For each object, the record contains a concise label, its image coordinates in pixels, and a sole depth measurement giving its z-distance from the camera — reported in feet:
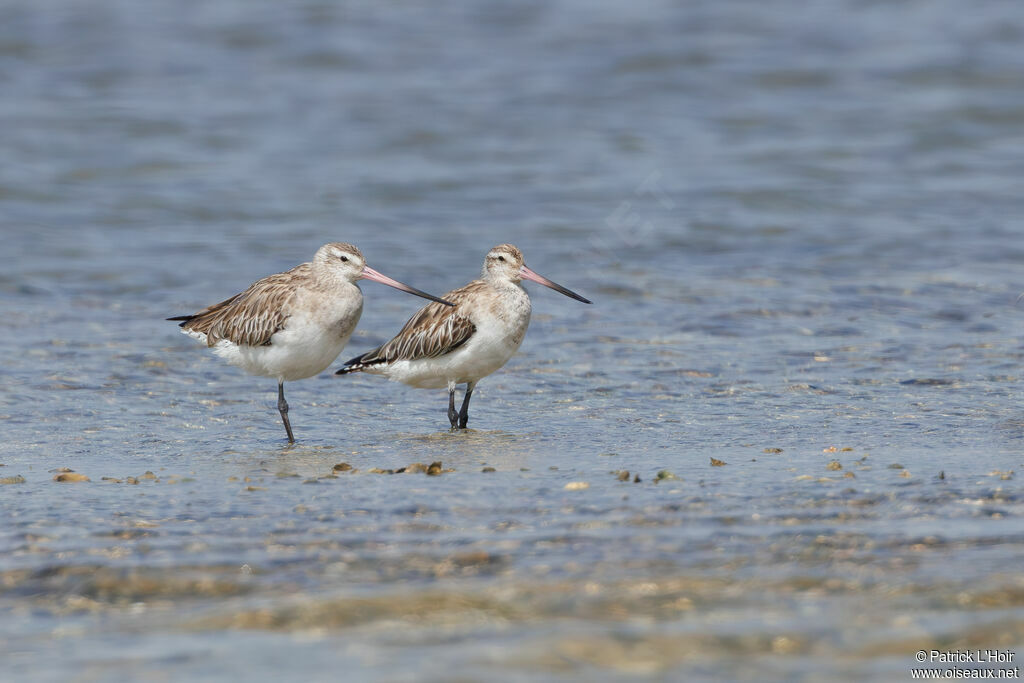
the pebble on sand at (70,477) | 44.01
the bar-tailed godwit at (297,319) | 54.34
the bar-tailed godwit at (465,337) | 56.24
